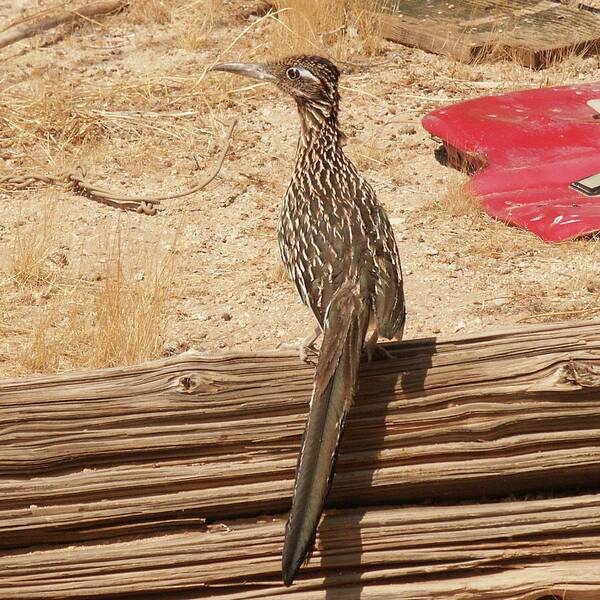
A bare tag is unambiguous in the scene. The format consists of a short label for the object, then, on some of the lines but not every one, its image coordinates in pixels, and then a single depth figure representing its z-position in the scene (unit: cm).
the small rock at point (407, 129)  1844
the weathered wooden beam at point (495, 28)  2072
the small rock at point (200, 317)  1362
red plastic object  1502
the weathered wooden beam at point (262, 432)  822
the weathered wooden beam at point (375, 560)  826
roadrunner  758
